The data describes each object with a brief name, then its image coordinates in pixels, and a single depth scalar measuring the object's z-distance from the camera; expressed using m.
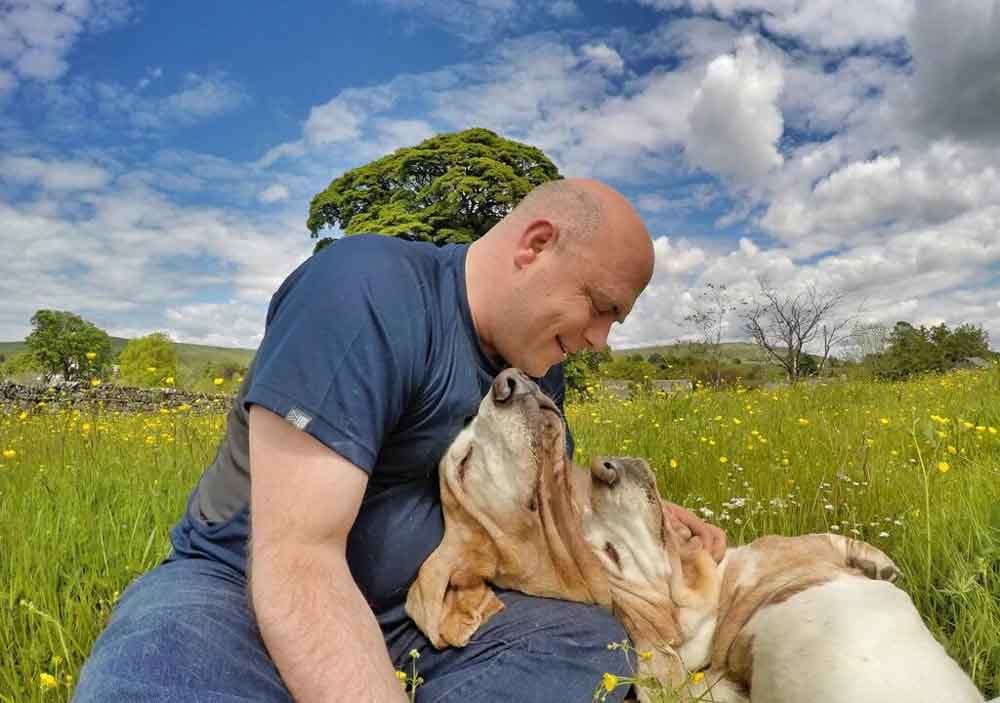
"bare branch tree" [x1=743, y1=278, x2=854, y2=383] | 27.98
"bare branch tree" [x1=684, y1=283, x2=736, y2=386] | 22.17
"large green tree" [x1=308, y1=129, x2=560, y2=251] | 15.81
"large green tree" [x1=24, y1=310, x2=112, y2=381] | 60.72
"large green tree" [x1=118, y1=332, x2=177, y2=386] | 61.16
